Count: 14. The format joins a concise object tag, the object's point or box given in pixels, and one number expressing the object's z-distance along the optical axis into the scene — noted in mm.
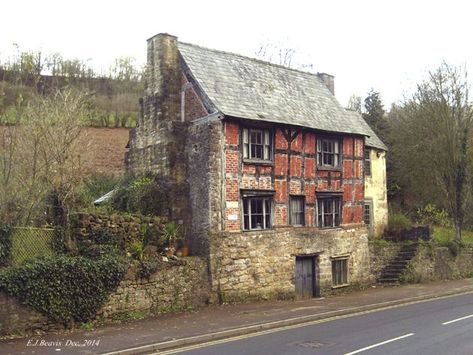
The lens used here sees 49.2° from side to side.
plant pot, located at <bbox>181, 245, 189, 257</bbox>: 18422
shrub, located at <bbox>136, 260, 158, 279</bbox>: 15836
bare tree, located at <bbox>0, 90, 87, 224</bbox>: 14930
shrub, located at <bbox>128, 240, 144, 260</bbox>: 16359
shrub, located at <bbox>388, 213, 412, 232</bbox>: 31125
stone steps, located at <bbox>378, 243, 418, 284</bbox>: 24750
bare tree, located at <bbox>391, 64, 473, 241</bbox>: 31562
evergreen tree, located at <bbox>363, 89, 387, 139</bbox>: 43844
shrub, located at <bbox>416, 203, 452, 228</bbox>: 35900
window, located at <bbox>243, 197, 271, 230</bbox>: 19578
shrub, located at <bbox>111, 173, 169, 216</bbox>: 19438
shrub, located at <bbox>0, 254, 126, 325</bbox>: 13125
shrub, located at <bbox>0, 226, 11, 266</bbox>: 13469
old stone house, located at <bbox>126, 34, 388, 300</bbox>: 18891
